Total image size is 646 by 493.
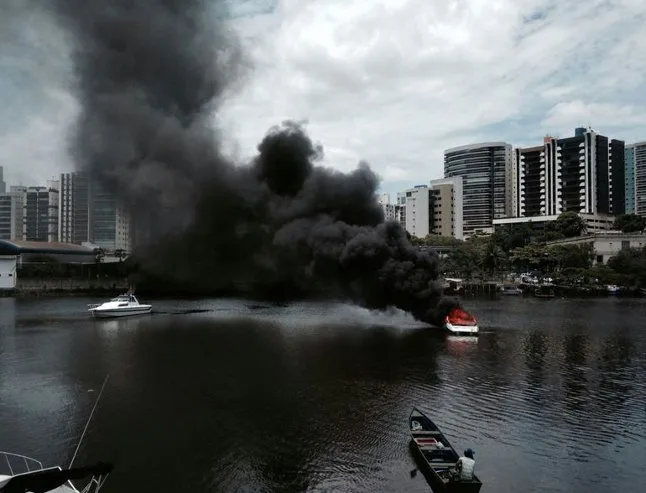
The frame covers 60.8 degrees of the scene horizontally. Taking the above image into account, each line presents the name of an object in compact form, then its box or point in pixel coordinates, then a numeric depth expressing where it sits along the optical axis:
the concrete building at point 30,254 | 143.80
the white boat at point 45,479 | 15.30
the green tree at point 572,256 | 157.88
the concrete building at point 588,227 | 194.02
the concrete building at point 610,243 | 162.50
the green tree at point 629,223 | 180.38
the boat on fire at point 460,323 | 62.72
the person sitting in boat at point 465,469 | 21.45
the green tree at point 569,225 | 186.38
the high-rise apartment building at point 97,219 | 133.62
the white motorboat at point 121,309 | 84.31
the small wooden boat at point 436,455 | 21.59
